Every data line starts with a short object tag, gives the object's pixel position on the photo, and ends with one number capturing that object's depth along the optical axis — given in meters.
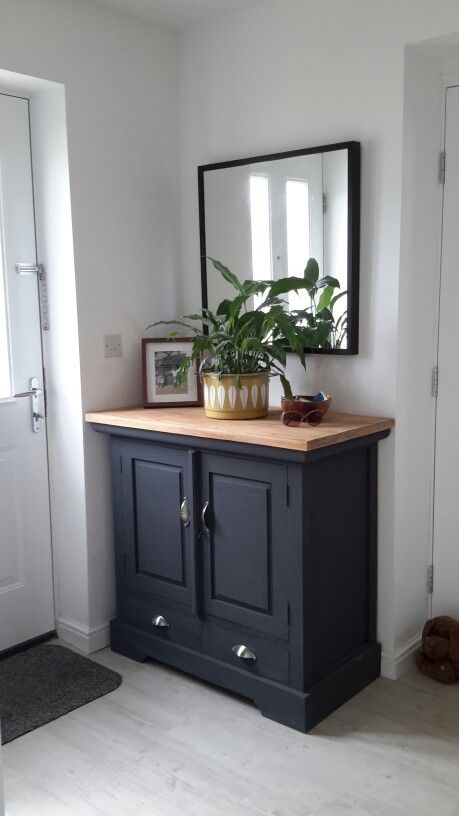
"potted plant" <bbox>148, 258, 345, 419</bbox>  2.54
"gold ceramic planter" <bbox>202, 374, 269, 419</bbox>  2.57
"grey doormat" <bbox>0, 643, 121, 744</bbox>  2.48
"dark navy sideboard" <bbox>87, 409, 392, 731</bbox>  2.34
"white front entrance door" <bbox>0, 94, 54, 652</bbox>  2.76
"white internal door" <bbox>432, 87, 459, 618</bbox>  2.61
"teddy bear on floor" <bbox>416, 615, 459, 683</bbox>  2.61
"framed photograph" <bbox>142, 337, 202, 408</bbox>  2.93
